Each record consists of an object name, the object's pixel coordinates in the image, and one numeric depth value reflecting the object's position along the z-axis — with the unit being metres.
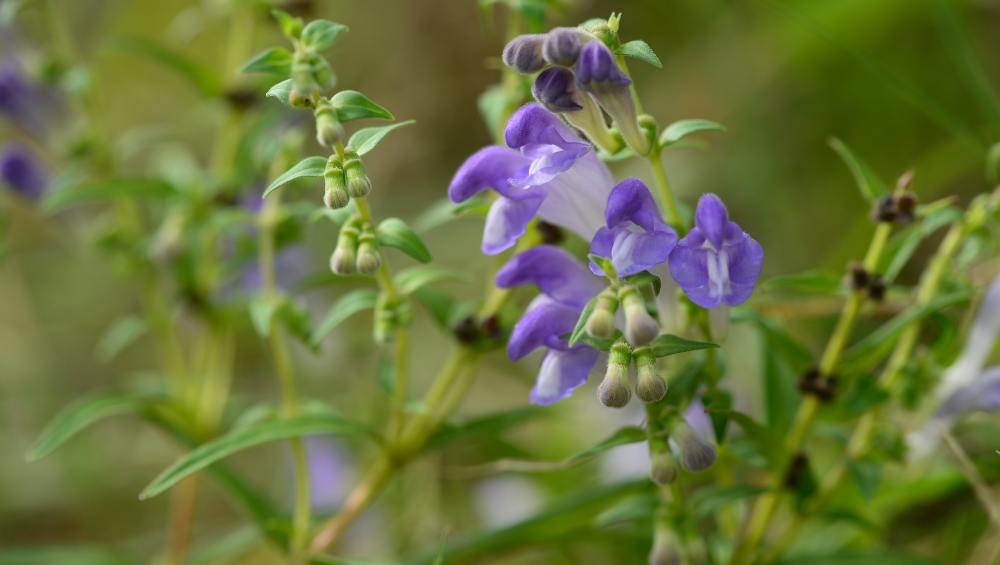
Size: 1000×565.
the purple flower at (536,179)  0.57
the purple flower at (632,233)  0.56
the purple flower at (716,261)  0.56
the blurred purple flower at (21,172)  0.68
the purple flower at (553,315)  0.58
